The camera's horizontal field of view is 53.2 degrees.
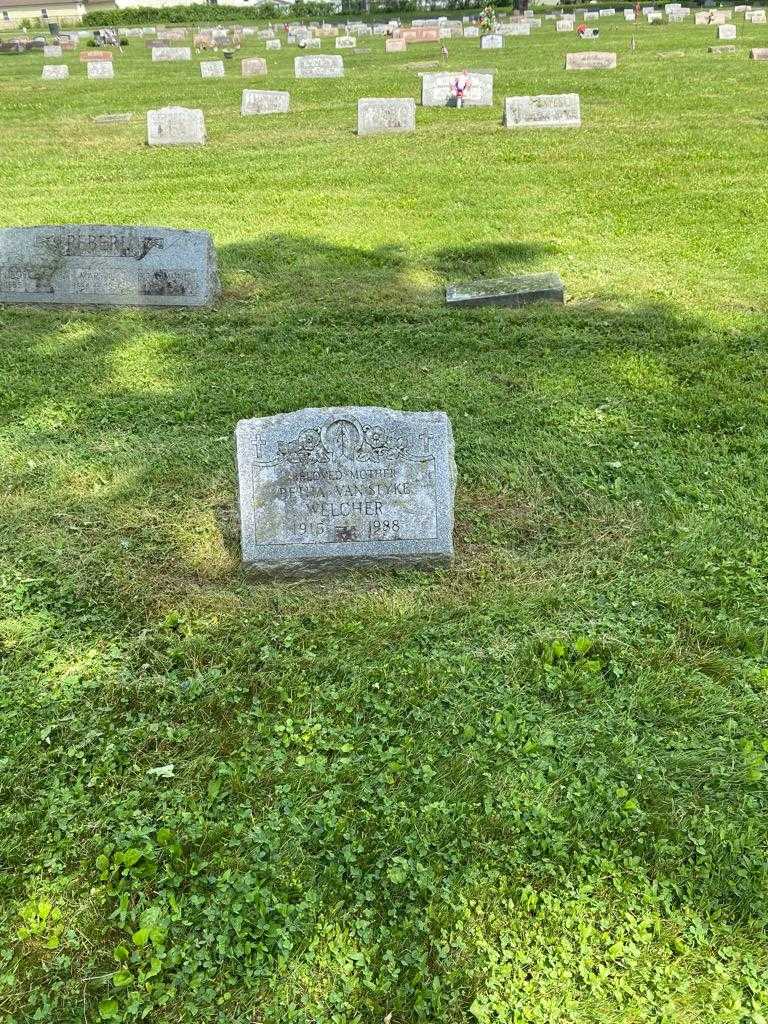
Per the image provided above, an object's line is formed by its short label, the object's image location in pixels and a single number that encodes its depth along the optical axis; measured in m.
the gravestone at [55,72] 27.30
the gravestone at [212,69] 26.34
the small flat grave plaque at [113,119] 18.22
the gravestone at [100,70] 27.06
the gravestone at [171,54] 32.69
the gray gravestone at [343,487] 4.25
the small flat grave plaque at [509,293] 7.68
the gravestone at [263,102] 18.47
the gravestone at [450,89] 18.69
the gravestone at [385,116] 15.82
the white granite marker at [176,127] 15.34
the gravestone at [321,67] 24.22
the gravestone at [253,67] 26.50
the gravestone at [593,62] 23.58
